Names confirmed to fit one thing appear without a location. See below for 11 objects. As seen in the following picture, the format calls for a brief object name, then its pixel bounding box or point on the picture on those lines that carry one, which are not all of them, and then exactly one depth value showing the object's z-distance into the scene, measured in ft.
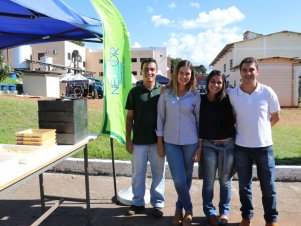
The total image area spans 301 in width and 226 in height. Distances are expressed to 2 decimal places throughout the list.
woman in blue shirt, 12.39
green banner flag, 13.29
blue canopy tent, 11.73
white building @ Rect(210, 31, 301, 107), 81.76
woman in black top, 12.25
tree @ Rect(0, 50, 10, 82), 107.06
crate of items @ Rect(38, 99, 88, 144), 11.90
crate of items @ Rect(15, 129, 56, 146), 10.95
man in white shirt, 11.73
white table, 7.95
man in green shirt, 13.44
